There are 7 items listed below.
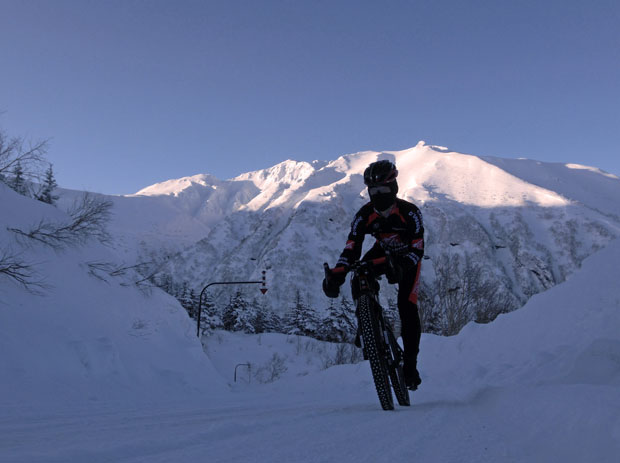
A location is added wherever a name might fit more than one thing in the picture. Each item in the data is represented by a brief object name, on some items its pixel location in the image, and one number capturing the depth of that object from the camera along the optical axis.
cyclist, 3.61
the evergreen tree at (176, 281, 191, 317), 54.09
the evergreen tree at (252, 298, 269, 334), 67.69
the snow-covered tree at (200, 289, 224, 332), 54.47
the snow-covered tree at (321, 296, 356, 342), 64.19
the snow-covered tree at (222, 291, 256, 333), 62.50
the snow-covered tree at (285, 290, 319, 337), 64.75
